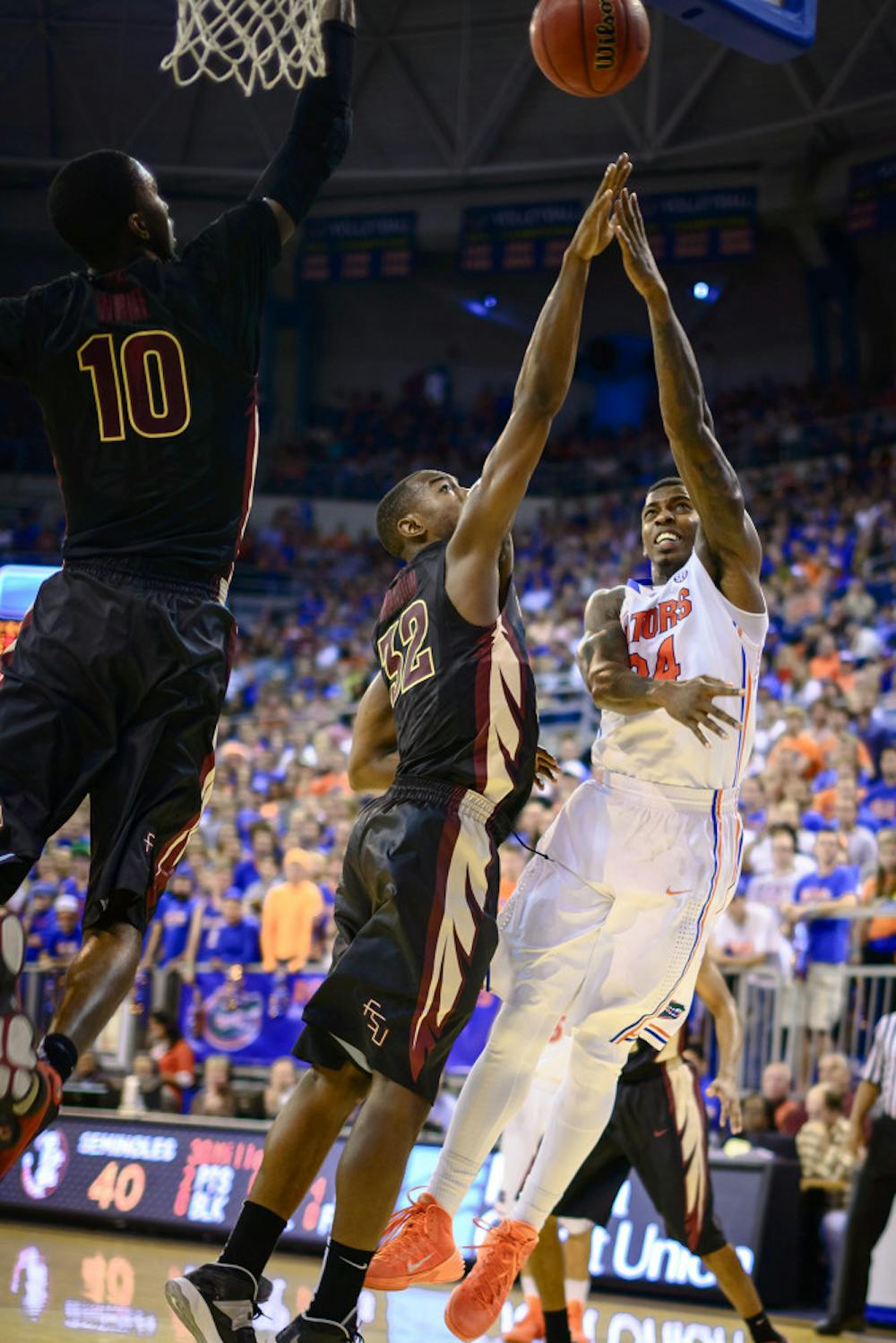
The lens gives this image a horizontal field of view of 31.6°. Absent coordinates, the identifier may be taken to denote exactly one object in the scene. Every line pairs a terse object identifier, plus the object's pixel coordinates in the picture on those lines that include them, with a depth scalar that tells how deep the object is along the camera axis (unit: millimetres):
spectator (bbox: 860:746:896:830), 11203
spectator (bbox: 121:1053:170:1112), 11219
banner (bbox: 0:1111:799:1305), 8648
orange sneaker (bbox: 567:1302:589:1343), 7051
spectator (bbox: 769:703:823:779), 12812
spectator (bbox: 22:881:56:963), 12875
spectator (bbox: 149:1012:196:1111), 11219
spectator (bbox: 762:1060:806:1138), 9242
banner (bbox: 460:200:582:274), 26219
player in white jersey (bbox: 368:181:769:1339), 5047
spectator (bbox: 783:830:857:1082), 9508
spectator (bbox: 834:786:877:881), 10812
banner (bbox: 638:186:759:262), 24906
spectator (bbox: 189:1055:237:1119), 10883
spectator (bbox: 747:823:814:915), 10578
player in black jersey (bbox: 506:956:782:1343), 6547
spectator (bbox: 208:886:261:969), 11703
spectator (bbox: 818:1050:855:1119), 8891
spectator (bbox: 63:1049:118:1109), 11531
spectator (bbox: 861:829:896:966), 9398
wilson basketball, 5734
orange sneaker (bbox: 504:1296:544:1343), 7176
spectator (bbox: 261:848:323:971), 11562
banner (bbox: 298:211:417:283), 27328
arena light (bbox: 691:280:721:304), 27562
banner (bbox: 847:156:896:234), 23000
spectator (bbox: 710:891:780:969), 9836
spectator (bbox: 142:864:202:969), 12328
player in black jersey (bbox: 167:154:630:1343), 4207
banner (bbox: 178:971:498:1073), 11117
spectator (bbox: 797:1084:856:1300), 8797
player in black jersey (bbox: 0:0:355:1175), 4129
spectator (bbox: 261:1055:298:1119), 10422
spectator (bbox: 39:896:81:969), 12570
